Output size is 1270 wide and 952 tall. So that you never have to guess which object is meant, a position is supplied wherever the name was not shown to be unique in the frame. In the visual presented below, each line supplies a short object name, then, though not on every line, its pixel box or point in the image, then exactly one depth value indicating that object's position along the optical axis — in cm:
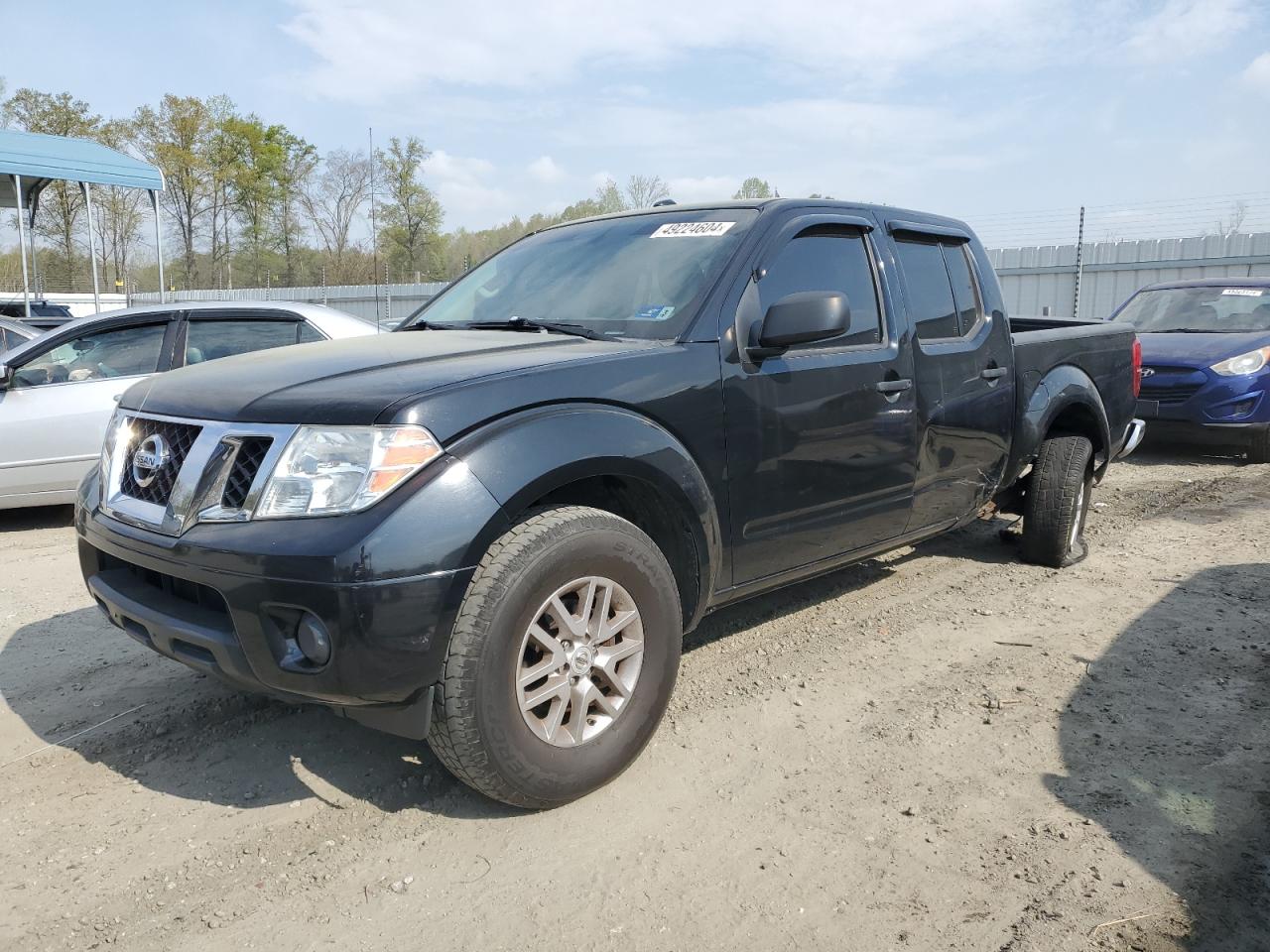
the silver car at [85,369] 634
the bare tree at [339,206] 4131
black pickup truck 243
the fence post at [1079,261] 1462
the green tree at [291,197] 4306
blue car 860
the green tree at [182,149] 3881
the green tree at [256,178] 4172
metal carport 1423
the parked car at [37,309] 1545
